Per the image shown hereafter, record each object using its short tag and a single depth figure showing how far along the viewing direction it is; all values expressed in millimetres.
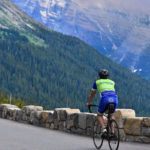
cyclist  13038
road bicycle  12593
